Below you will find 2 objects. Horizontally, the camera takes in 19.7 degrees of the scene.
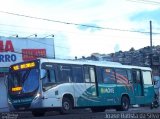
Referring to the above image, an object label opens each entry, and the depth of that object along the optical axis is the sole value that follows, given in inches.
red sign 1487.5
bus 944.3
